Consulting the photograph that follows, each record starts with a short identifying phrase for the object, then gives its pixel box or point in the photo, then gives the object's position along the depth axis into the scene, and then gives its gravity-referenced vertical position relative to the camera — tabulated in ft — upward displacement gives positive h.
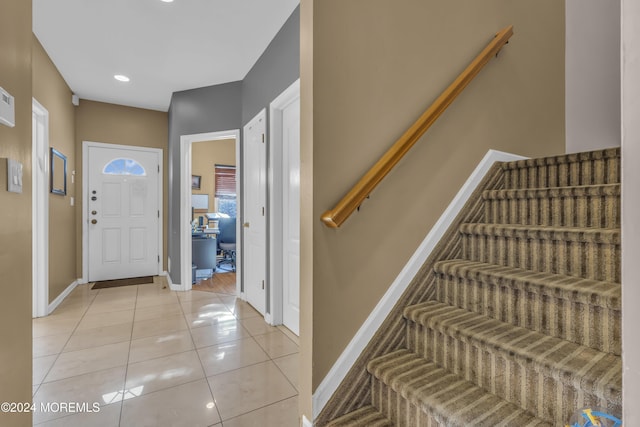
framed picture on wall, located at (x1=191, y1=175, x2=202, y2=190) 20.08 +1.80
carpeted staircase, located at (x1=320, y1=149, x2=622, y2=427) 3.19 -1.49
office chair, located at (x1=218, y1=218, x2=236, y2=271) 18.70 -1.56
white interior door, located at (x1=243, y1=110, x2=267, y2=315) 10.03 -0.10
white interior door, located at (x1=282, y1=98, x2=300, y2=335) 8.58 -0.19
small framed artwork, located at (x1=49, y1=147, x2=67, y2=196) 11.24 +1.37
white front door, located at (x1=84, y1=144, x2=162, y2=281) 14.73 -0.18
